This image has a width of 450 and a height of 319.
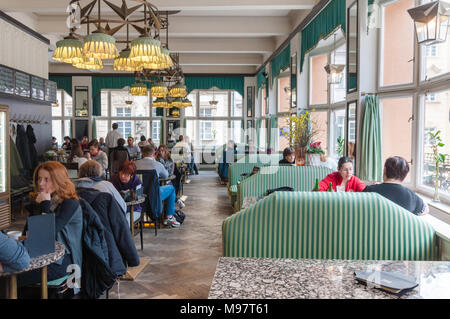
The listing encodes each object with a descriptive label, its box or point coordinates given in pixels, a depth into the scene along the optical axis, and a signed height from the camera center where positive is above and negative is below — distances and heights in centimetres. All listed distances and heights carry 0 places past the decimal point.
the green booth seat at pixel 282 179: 545 -54
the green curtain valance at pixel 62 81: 1430 +210
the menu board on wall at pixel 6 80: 641 +98
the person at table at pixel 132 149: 1058 -25
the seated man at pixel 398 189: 305 -38
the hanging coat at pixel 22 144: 744 -8
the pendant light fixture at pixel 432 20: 283 +85
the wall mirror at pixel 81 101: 1445 +140
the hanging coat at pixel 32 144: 784 -8
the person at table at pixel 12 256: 203 -60
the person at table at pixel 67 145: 1116 -14
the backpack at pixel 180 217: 631 -122
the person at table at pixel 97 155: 784 -30
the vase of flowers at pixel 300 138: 603 +3
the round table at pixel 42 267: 219 -69
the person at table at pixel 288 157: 627 -27
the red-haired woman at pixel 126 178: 466 -46
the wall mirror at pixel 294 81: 830 +123
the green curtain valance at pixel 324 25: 563 +183
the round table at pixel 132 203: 433 -68
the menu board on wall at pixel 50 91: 850 +106
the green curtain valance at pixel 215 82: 1454 +209
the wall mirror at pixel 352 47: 511 +121
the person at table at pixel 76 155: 705 -27
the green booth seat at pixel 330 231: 251 -58
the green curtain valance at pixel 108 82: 1439 +207
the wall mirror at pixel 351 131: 525 +12
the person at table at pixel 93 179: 357 -35
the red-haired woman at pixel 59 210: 261 -48
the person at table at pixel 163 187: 611 -72
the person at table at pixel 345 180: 410 -42
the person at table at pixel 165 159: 710 -35
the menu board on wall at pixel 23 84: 704 +101
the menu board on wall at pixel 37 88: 776 +103
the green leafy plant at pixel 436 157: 364 -16
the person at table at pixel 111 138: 1145 +5
